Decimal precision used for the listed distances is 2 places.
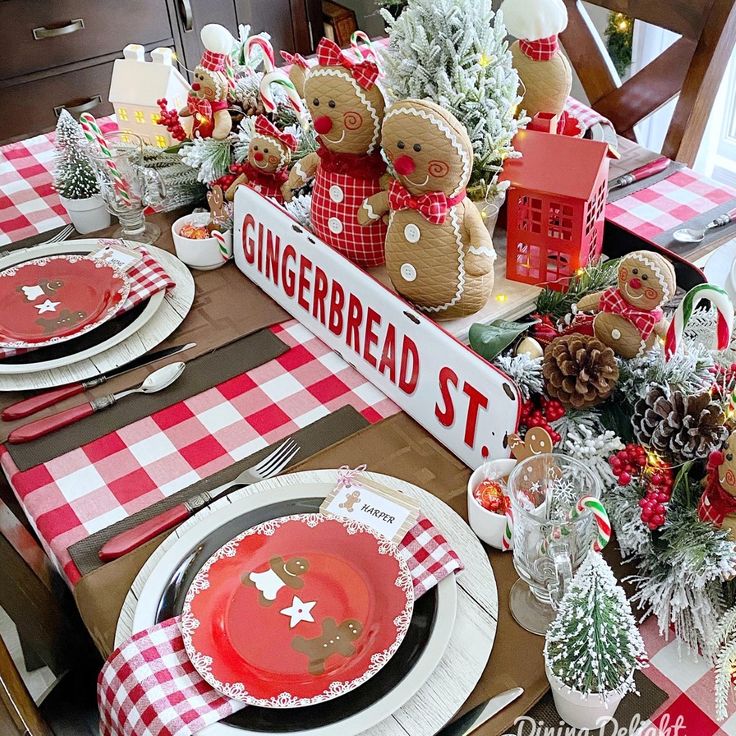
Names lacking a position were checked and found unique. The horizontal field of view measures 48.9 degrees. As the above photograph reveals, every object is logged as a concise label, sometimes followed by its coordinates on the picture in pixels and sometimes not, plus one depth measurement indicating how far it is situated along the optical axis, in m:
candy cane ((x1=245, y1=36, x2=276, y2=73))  1.33
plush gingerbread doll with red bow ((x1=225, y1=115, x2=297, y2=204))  1.16
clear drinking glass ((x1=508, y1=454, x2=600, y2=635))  0.68
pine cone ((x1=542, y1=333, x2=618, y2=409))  0.81
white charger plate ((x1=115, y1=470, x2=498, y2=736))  0.65
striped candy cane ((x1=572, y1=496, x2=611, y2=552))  0.65
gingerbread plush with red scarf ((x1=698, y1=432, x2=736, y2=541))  0.67
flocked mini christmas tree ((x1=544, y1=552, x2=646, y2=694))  0.60
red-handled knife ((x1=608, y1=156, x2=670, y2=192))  1.31
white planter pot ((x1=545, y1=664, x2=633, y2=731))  0.62
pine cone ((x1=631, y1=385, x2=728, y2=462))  0.75
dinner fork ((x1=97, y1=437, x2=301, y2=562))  0.81
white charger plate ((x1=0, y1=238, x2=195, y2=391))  1.02
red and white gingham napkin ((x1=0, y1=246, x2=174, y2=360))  1.10
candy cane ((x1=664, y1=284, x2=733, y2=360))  0.77
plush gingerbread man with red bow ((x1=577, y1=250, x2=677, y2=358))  0.80
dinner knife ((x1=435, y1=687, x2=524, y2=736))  0.65
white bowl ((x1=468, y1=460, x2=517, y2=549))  0.77
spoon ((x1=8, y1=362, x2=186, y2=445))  0.95
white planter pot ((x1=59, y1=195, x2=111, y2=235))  1.31
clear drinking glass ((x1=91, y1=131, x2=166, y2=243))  1.24
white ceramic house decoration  1.39
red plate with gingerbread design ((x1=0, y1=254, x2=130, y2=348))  1.06
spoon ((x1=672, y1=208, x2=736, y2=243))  1.17
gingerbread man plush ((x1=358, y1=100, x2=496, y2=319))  0.82
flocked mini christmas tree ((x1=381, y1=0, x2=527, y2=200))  0.89
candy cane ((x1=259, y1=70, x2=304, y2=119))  1.23
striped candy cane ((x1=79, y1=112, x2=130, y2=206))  1.23
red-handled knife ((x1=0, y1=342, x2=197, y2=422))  0.98
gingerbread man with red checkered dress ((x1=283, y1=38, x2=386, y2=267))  0.92
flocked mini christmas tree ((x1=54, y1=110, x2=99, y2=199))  1.30
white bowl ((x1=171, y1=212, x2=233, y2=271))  1.19
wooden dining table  0.69
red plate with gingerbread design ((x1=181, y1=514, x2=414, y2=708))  0.67
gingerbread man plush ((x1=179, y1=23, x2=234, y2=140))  1.26
